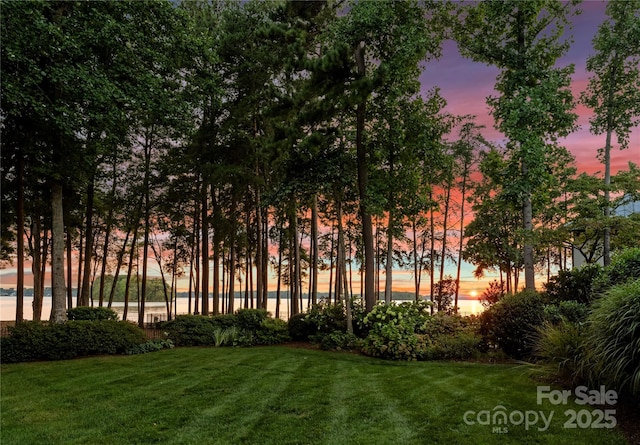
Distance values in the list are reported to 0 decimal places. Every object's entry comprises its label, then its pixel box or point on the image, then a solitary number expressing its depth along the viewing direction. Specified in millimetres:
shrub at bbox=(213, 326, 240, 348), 11000
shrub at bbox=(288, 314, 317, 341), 11422
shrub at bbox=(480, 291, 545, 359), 7855
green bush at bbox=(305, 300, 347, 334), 10844
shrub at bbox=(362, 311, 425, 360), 8586
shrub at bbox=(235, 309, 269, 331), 11789
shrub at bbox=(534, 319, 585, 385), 4971
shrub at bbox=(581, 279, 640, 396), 3856
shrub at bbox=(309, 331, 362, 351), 9867
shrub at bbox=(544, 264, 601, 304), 7684
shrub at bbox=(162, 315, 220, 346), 11094
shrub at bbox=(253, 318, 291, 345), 11195
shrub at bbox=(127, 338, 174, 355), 9602
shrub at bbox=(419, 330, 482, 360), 8539
